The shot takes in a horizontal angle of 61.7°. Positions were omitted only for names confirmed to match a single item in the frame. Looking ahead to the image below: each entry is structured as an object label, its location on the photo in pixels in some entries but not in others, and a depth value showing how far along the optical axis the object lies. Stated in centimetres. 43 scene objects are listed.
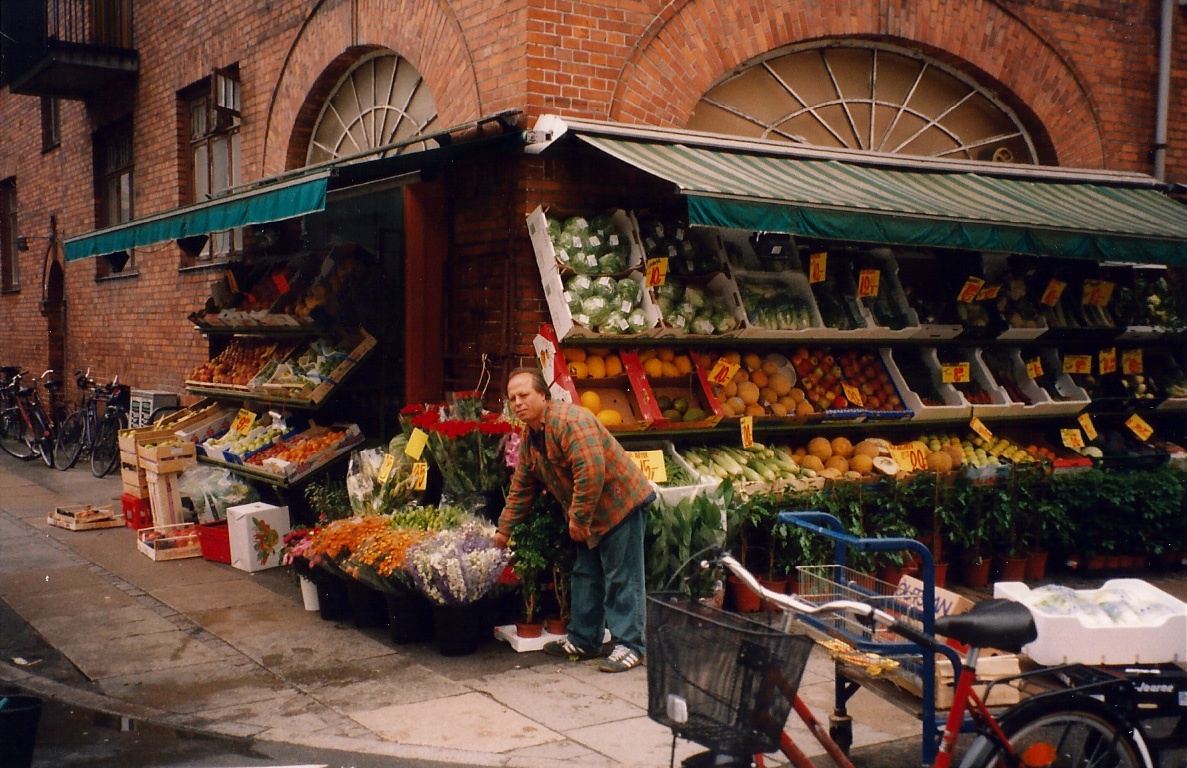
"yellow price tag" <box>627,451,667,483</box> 714
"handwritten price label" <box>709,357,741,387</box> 791
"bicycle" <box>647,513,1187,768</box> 326
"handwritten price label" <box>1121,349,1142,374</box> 1019
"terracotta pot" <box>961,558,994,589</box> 829
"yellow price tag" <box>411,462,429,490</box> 739
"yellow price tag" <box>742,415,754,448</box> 767
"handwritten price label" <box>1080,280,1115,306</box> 1020
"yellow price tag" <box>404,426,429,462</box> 724
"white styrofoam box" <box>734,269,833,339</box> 807
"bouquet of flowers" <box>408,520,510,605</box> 613
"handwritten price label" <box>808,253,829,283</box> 852
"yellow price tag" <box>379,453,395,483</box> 749
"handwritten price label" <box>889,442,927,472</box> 844
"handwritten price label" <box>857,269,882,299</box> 879
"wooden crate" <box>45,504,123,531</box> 1052
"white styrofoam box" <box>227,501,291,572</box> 870
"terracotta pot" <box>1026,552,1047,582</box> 848
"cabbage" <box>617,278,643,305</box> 728
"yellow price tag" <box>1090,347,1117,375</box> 1005
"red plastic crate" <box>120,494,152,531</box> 1027
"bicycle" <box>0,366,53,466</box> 1538
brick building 773
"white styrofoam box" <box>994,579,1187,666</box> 422
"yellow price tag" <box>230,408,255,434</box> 1020
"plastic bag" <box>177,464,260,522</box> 966
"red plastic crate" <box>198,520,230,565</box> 906
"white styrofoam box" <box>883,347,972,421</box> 862
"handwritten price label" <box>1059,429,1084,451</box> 948
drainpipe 1064
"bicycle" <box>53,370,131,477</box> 1423
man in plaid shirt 594
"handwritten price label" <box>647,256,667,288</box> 736
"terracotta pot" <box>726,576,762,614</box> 728
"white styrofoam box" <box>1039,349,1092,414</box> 942
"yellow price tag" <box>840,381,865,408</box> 852
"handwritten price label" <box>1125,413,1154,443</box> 993
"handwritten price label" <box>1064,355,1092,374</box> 988
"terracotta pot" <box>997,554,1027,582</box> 838
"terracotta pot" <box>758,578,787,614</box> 730
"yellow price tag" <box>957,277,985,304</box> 930
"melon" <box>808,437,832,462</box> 842
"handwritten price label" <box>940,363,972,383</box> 911
